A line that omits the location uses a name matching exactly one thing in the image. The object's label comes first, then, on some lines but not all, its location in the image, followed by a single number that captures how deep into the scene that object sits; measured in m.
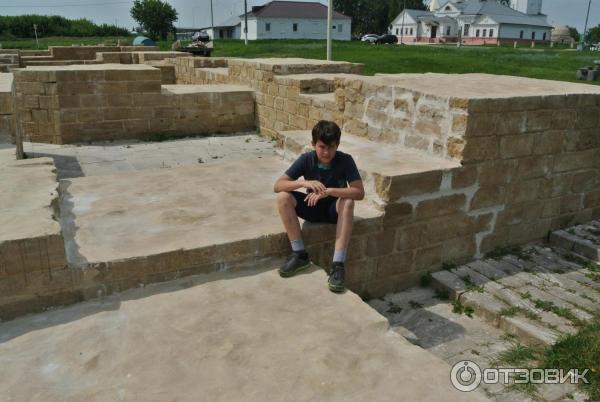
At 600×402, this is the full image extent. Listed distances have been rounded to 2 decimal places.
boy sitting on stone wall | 3.49
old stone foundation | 3.23
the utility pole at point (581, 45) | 50.83
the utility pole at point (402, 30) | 82.34
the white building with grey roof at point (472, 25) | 78.75
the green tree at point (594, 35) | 88.32
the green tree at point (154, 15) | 58.97
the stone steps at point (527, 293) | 3.73
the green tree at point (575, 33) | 101.59
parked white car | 62.39
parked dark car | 57.81
